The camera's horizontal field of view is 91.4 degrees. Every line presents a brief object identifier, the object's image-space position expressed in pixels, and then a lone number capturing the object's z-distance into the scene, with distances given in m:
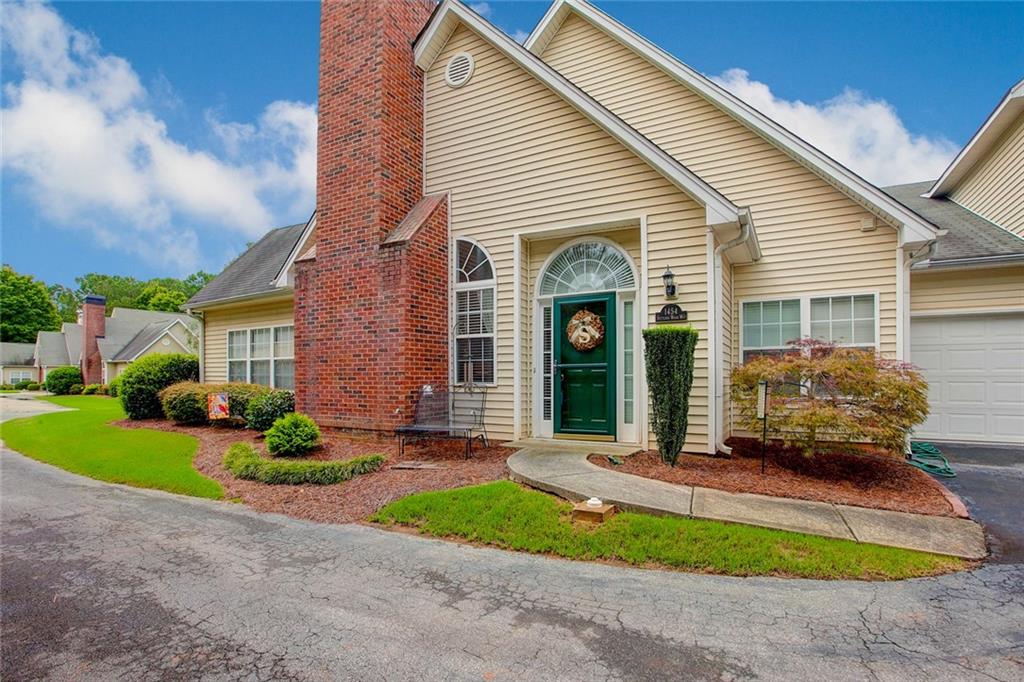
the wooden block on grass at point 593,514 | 4.55
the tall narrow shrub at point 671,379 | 6.23
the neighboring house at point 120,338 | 34.50
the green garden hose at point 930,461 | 6.77
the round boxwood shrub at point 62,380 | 34.44
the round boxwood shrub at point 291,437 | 7.31
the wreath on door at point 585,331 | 7.86
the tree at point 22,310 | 56.34
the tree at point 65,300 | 74.44
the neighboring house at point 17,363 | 47.16
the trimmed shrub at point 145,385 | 13.41
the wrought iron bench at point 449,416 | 7.55
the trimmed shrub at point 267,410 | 9.55
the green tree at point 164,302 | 60.47
